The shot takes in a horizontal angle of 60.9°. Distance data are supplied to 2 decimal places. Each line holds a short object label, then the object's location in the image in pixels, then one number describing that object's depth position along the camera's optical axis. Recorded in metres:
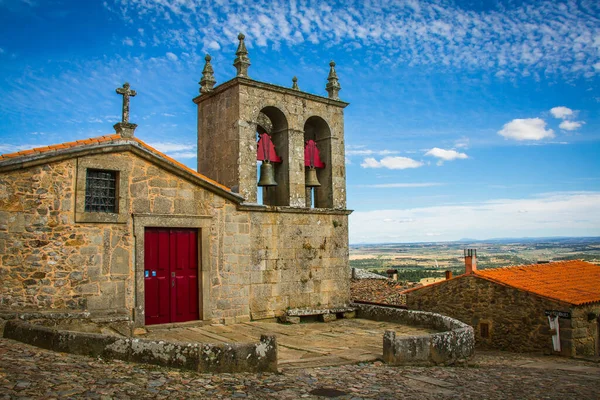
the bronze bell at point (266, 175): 12.66
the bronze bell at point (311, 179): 13.79
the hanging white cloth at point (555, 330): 15.89
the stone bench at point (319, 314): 12.18
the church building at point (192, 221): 9.36
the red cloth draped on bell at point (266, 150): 12.96
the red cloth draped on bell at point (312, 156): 13.93
